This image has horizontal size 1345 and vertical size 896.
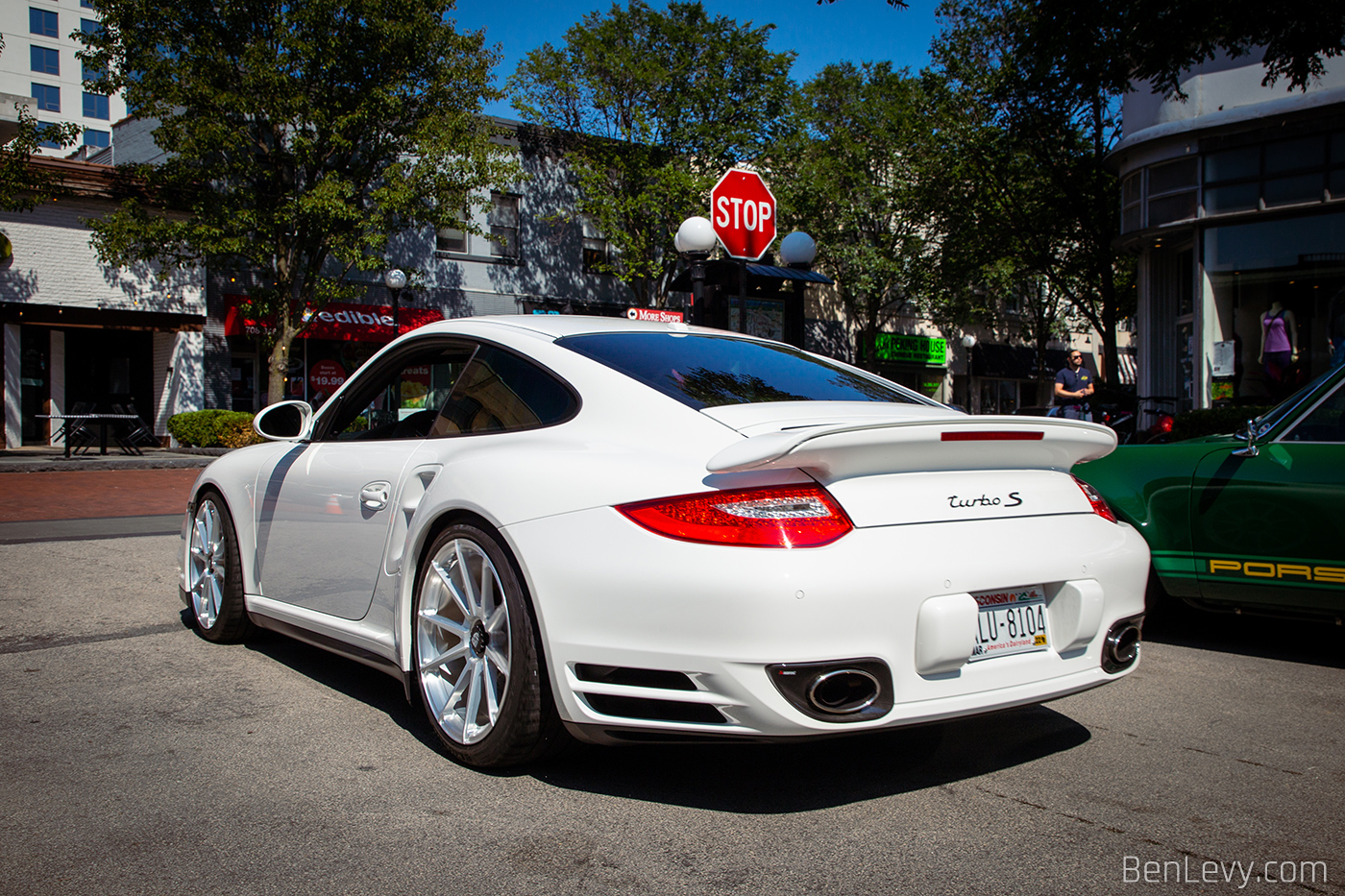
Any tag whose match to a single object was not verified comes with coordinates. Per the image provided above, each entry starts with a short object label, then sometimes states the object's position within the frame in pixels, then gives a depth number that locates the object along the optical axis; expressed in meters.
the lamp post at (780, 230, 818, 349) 12.11
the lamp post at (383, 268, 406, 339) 20.09
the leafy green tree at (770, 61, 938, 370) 28.78
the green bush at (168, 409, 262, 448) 21.69
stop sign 10.15
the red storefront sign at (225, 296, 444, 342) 23.77
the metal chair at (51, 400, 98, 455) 19.09
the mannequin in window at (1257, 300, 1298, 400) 13.52
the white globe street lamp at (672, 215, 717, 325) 10.32
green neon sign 35.97
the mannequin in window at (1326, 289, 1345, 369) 13.24
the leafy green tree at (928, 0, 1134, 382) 20.62
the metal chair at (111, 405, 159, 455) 20.30
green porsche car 4.51
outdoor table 19.84
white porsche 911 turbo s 2.56
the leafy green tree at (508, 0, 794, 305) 26.05
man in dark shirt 13.88
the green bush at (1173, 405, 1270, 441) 10.91
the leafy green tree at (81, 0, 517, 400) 19.75
